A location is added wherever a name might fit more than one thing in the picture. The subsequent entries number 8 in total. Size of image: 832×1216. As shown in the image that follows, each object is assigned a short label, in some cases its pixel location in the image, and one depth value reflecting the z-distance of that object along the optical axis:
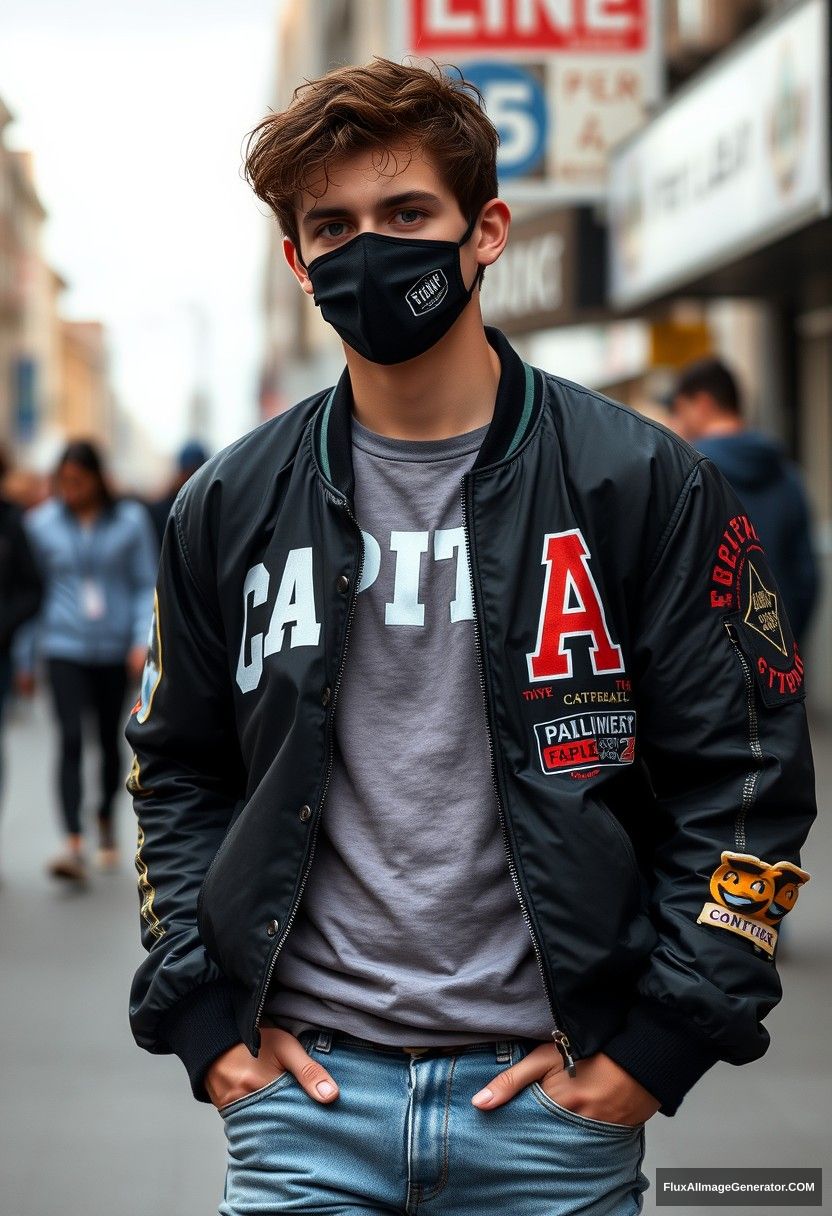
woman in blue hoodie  8.99
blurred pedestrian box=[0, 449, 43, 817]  8.75
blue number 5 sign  11.48
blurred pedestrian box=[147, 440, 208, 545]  12.67
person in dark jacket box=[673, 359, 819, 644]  6.87
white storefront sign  10.54
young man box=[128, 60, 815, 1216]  2.23
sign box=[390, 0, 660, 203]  11.34
